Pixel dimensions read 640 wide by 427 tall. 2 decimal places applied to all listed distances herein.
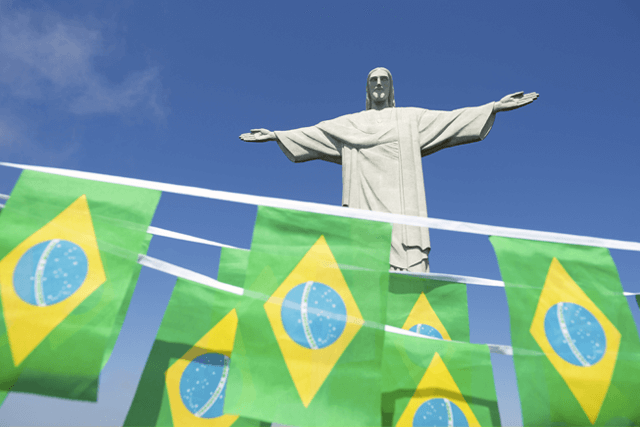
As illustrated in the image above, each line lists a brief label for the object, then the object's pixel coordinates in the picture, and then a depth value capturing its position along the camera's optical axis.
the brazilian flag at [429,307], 4.36
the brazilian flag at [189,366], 3.30
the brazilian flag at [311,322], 2.79
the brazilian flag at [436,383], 3.29
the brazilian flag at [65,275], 2.74
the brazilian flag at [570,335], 3.08
